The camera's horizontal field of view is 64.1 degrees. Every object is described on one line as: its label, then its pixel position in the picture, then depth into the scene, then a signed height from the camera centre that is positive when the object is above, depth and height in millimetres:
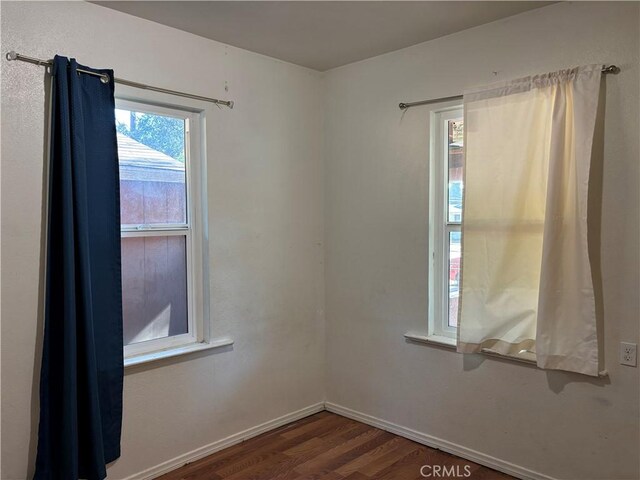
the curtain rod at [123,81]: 2238 +697
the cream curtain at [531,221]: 2418 -15
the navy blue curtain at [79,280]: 2301 -287
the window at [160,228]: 2760 -51
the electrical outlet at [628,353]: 2342 -624
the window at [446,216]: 3072 +12
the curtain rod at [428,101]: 2938 +697
